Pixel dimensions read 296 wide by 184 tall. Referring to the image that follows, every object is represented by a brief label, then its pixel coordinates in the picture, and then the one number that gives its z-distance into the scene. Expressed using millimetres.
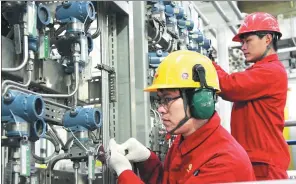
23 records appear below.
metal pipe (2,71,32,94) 1643
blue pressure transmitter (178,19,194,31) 3471
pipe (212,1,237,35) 4383
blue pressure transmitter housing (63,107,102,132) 2004
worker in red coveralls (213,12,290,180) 2492
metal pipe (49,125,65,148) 2292
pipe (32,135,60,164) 2163
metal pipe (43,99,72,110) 1978
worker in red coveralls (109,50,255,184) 1768
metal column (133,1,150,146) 2631
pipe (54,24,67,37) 2099
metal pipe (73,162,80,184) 2100
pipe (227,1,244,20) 4668
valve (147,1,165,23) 2865
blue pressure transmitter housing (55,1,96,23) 2033
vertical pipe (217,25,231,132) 4921
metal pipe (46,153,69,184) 2096
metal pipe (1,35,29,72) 1703
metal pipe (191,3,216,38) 4379
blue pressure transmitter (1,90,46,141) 1645
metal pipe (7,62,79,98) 1756
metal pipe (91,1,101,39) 2370
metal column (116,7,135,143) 2488
